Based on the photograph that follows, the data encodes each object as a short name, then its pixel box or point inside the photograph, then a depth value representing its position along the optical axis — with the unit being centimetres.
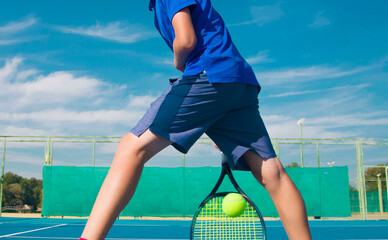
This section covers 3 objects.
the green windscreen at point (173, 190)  1004
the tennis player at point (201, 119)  146
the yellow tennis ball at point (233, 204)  216
